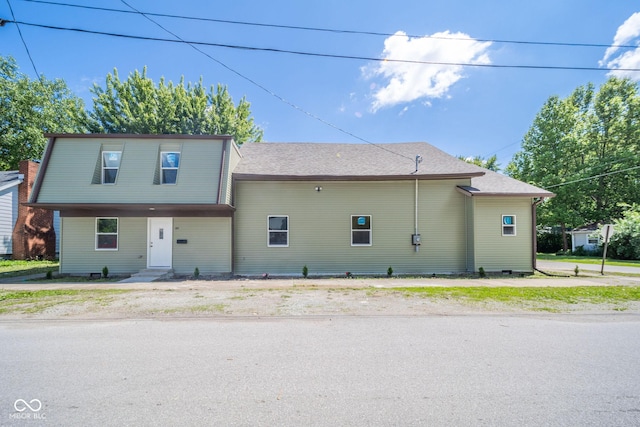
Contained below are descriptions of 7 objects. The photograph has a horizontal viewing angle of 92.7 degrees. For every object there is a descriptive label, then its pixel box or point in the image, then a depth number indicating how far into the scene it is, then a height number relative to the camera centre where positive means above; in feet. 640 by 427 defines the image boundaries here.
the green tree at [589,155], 97.60 +23.87
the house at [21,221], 59.06 +1.71
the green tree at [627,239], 72.69 -3.05
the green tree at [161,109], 79.15 +32.11
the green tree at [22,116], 85.46 +32.44
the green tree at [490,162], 139.13 +29.92
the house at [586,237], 93.64 -3.56
